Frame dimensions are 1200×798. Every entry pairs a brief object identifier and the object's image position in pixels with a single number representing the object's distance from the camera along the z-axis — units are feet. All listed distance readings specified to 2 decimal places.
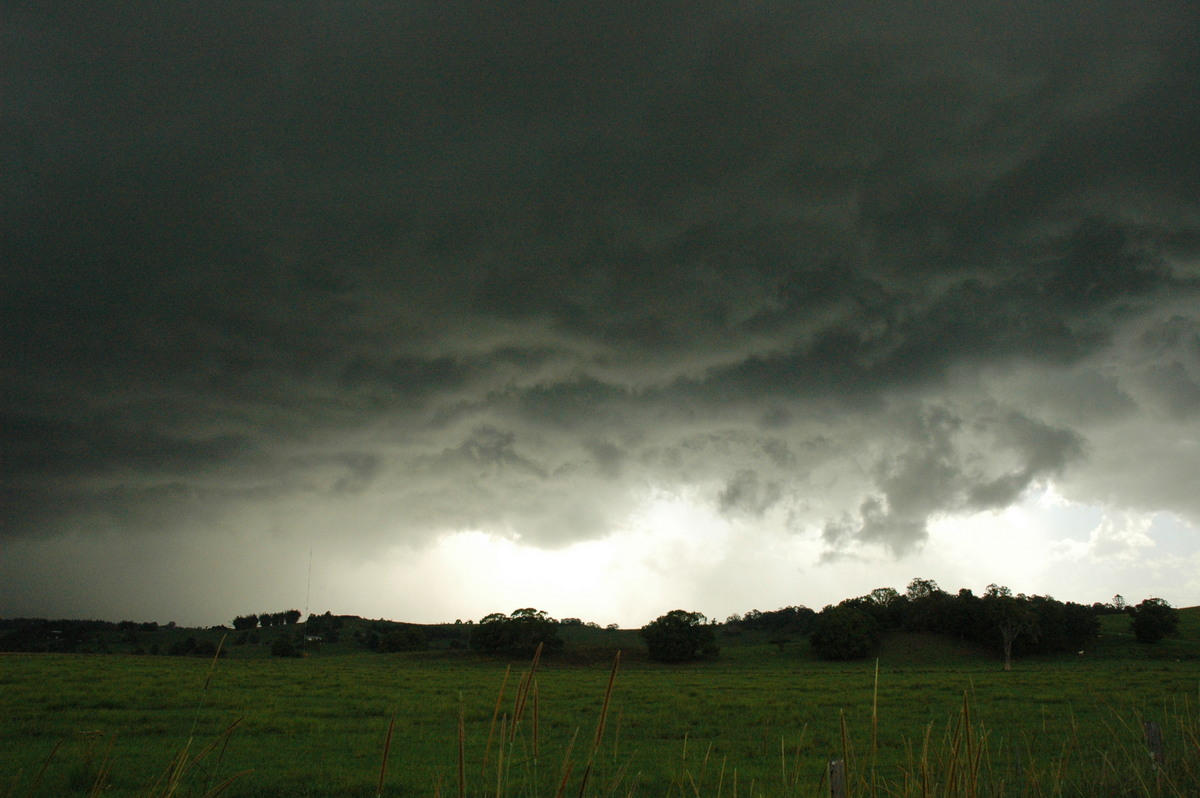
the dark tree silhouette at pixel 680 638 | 365.20
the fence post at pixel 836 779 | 15.86
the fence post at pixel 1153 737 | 31.50
